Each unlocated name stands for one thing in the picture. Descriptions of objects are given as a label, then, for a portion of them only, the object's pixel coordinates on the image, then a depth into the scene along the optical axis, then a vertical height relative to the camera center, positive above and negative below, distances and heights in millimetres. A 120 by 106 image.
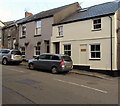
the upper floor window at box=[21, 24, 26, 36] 23823 +3919
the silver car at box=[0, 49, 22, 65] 17439 -287
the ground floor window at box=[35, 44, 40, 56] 21081 +541
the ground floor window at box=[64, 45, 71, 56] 17625 +523
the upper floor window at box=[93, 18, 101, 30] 15399 +3160
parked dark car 13091 -810
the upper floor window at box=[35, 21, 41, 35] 21238 +3719
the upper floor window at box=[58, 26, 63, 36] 18656 +2954
